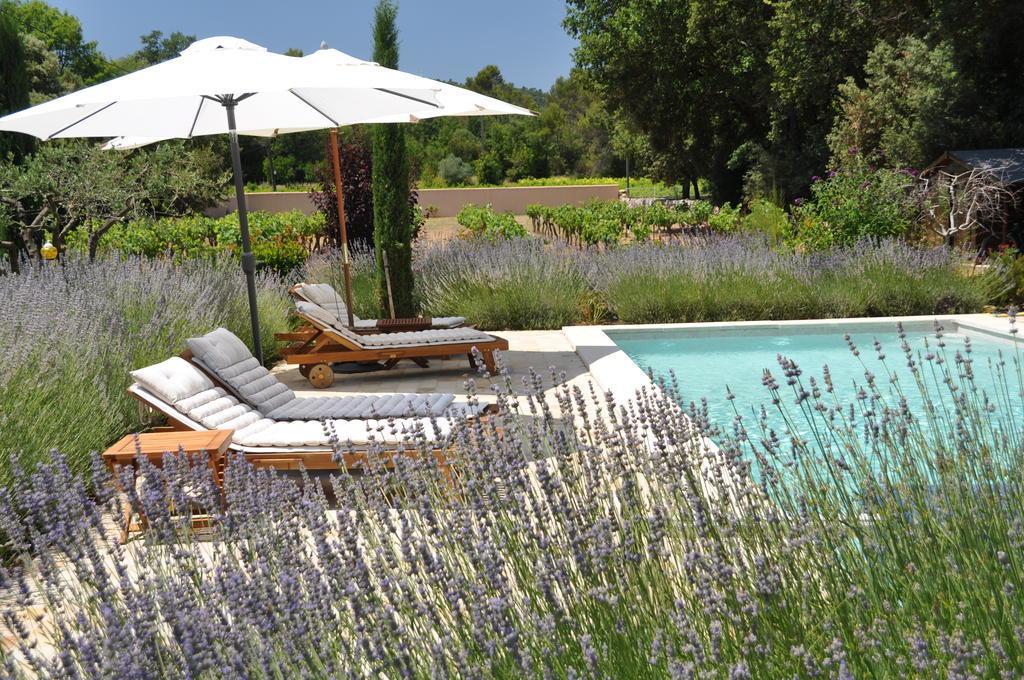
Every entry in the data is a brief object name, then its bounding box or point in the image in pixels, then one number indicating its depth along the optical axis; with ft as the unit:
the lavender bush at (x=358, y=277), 34.55
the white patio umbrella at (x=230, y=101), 18.40
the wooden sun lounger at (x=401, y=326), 28.60
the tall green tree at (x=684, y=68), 87.76
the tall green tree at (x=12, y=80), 33.19
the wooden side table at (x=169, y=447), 13.80
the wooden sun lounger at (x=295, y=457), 14.97
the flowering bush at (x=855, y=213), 38.06
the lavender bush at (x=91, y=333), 14.87
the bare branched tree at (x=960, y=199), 41.11
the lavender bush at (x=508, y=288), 32.73
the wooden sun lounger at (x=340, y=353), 25.13
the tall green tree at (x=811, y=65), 57.16
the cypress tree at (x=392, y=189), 33.27
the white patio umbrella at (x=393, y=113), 20.66
